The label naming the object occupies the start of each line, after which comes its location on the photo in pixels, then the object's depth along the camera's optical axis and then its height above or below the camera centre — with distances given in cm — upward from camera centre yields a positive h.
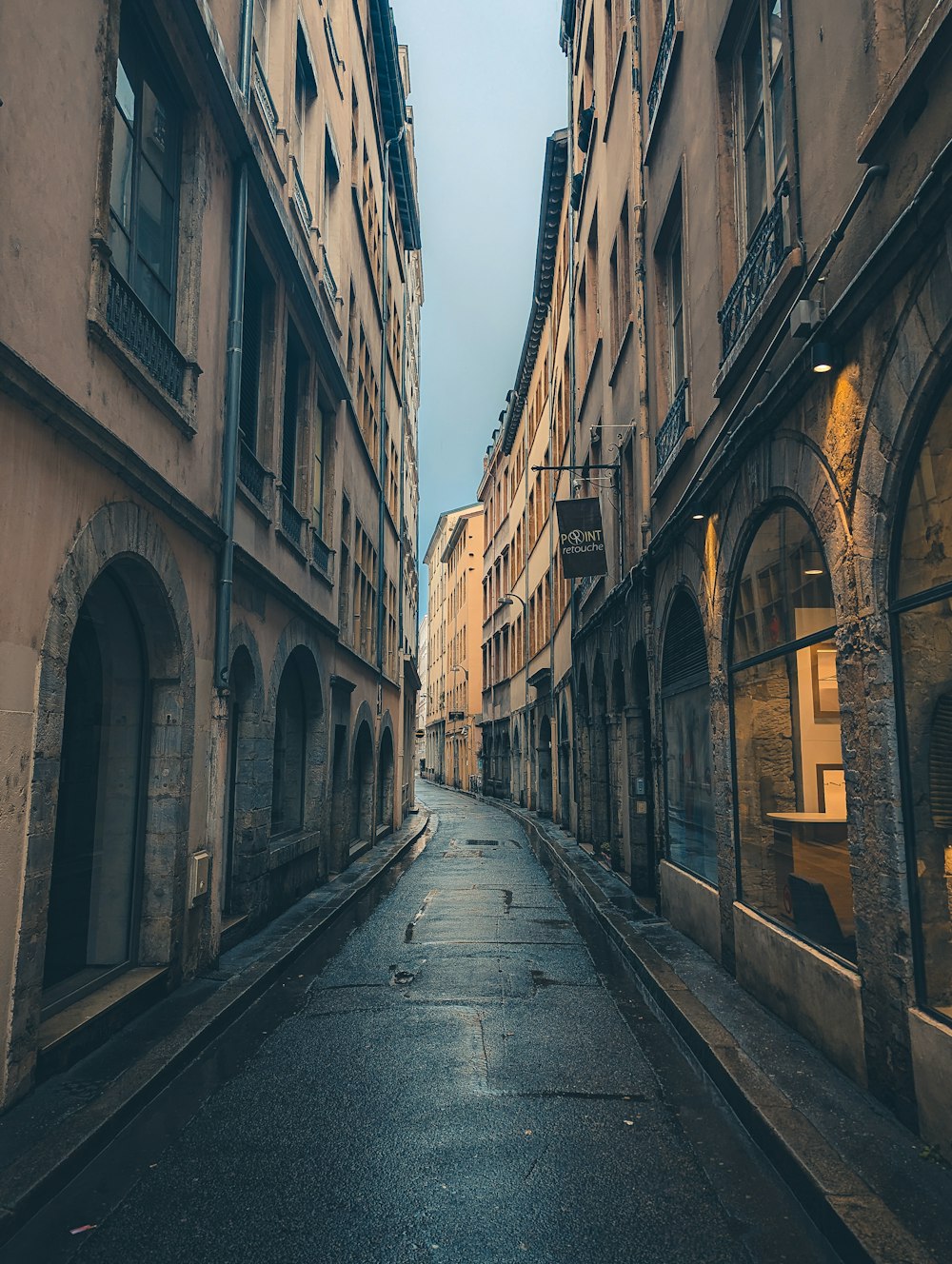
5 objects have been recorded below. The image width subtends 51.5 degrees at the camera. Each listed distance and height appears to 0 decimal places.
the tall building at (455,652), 6166 +926
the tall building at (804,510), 507 +192
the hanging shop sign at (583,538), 1552 +380
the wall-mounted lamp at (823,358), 589 +251
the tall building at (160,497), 549 +221
